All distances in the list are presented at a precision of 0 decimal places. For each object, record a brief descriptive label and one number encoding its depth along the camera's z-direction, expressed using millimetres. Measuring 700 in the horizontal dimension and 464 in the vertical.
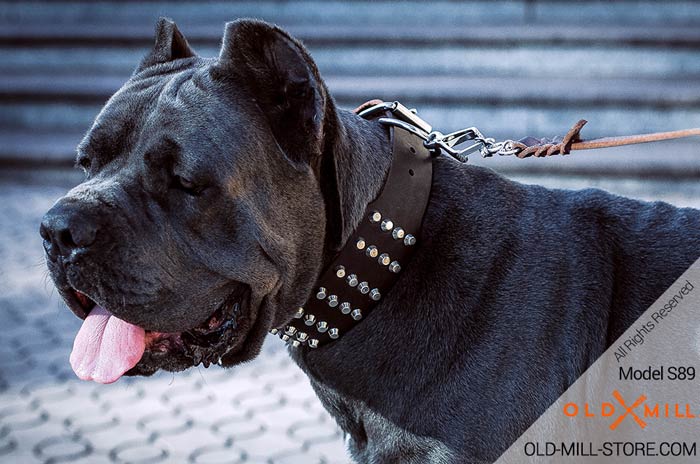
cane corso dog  2121
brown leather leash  2523
